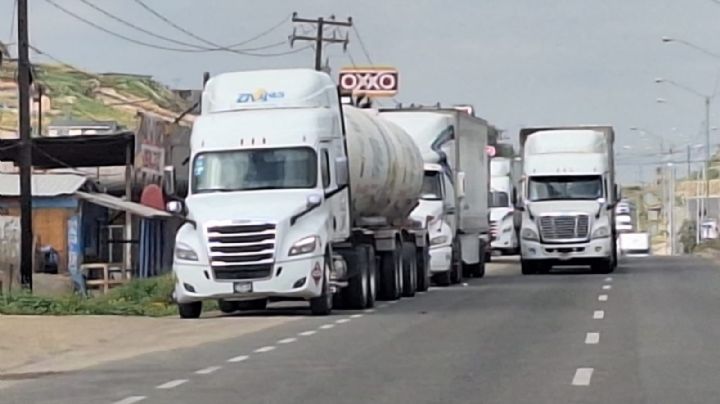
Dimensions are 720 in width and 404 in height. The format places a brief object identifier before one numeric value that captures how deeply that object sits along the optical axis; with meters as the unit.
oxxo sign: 90.44
